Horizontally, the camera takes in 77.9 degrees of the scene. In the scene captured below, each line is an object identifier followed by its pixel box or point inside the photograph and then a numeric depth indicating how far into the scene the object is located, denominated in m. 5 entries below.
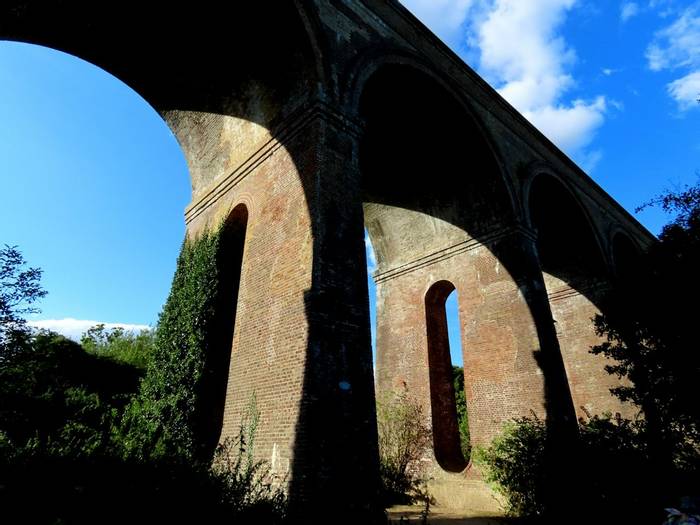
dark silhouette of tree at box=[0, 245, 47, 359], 7.95
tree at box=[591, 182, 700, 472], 8.16
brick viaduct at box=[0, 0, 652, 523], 6.00
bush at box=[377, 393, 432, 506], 10.89
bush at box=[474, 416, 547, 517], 7.95
